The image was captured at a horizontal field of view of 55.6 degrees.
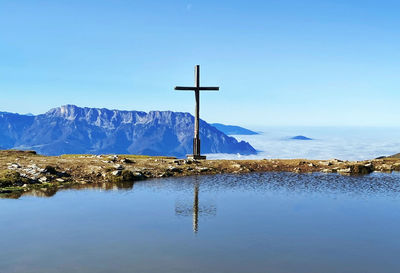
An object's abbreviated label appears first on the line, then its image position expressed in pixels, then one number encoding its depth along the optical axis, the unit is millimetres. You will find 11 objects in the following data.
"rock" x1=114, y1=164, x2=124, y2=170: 47850
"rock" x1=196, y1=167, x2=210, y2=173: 51406
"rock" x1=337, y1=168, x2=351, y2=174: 52344
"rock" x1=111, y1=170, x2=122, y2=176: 45081
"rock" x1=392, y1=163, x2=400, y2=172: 56281
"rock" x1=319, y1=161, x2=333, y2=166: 57556
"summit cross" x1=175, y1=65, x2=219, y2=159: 59906
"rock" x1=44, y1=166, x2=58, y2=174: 44369
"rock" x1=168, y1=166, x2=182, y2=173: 50178
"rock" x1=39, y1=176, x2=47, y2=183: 41338
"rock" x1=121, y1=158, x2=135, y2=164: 53344
